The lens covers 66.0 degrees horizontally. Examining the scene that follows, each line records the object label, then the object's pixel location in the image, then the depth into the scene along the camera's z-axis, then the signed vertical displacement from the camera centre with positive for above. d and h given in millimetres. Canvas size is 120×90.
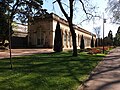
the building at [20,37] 19295 +1772
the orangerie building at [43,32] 18562 +2768
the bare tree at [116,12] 16537 +6016
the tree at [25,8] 14231 +5757
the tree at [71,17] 9735 +3012
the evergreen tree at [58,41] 12121 +562
